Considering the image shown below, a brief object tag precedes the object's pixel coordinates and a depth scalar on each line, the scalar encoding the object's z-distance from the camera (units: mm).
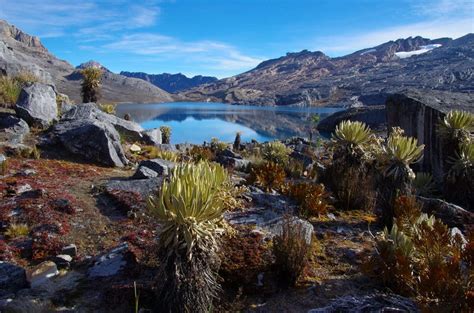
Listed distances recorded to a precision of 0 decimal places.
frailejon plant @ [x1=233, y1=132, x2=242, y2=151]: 26594
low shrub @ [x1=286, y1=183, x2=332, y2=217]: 8109
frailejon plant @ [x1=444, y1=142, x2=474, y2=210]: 9695
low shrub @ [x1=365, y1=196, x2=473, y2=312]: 3535
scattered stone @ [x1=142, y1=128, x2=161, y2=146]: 17703
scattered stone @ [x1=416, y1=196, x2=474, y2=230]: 8203
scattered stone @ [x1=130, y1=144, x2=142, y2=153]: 14762
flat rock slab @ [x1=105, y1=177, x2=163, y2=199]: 8664
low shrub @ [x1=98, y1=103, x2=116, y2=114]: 21784
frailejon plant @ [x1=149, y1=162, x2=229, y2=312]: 4266
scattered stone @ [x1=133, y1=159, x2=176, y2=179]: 9789
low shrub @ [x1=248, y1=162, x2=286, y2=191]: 9617
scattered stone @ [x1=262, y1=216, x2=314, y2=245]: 6080
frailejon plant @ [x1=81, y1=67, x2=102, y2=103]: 20828
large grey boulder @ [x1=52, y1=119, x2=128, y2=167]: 11914
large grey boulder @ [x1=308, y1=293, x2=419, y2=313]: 3787
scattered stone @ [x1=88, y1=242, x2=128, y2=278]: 5645
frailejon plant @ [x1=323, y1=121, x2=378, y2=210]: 8992
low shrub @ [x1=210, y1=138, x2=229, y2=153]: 21162
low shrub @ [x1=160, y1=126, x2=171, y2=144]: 24202
